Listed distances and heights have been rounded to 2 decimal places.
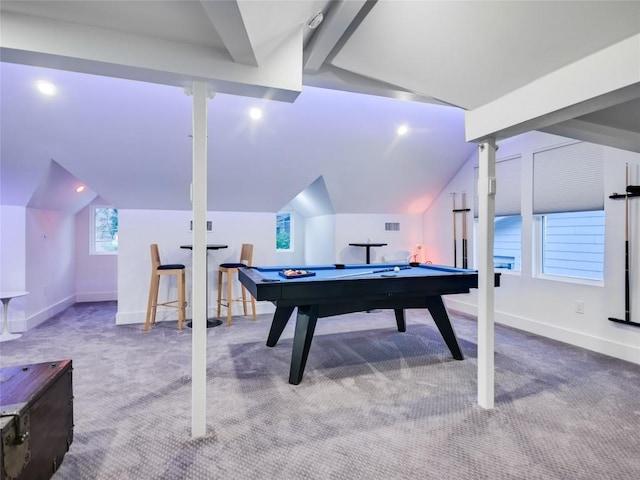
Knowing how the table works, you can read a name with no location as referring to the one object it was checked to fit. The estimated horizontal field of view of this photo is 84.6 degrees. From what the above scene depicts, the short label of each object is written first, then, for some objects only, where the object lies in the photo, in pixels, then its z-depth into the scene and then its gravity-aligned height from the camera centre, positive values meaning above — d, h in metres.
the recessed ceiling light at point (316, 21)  1.69 +1.08
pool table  2.67 -0.42
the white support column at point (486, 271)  2.38 -0.21
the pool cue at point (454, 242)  5.41 -0.02
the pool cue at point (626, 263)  3.31 -0.21
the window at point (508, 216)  4.63 +0.34
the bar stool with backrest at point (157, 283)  4.36 -0.54
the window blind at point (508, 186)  4.61 +0.74
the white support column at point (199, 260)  1.99 -0.11
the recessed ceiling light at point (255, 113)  3.94 +1.44
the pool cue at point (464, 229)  5.23 +0.17
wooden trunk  1.32 -0.76
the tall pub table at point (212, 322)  4.37 -1.08
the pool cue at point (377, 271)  3.41 -0.32
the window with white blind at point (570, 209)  3.72 +0.36
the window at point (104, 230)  6.22 +0.18
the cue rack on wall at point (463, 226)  5.26 +0.22
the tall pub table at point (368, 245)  5.52 -0.07
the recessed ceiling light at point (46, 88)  3.21 +1.41
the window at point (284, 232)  7.44 +0.18
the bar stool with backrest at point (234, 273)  4.57 -0.45
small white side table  3.87 -0.85
